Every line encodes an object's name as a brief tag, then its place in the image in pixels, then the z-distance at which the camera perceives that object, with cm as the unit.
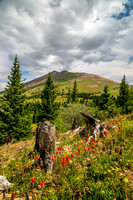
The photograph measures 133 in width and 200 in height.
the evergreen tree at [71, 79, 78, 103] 4673
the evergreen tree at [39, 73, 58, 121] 2502
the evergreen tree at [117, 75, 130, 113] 3384
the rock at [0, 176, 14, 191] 314
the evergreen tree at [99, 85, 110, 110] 3182
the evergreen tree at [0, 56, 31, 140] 1731
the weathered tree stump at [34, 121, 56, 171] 407
